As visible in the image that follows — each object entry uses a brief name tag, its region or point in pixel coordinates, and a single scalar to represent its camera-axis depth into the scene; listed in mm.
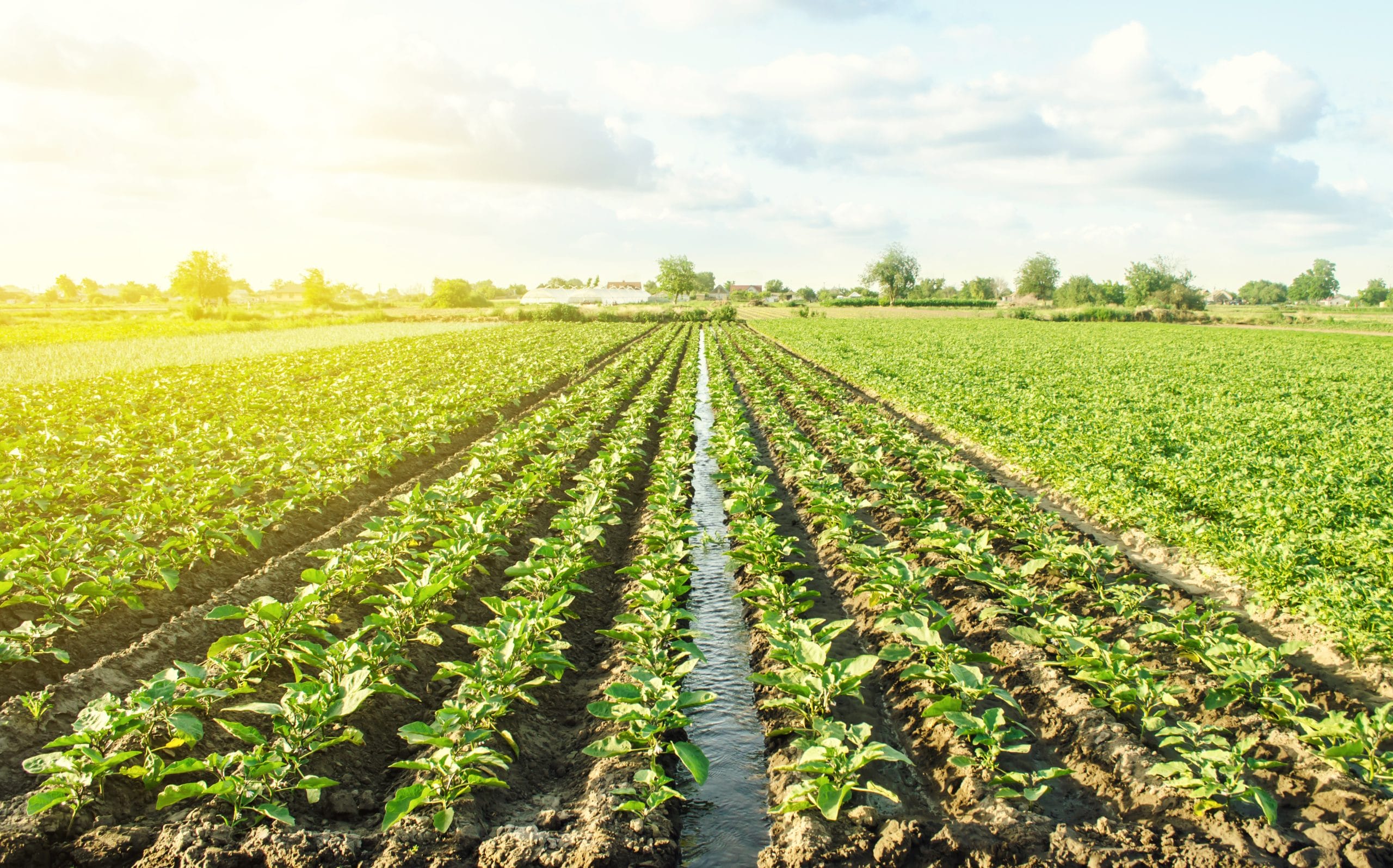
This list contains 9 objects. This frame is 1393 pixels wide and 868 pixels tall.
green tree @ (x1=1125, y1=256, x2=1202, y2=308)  97688
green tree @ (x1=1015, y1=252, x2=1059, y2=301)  125250
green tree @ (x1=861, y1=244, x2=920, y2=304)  114812
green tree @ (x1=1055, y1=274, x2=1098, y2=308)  106938
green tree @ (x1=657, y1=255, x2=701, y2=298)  104188
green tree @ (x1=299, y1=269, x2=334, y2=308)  86188
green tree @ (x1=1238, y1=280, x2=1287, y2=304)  162500
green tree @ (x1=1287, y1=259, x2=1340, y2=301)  140375
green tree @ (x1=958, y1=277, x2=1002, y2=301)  136000
